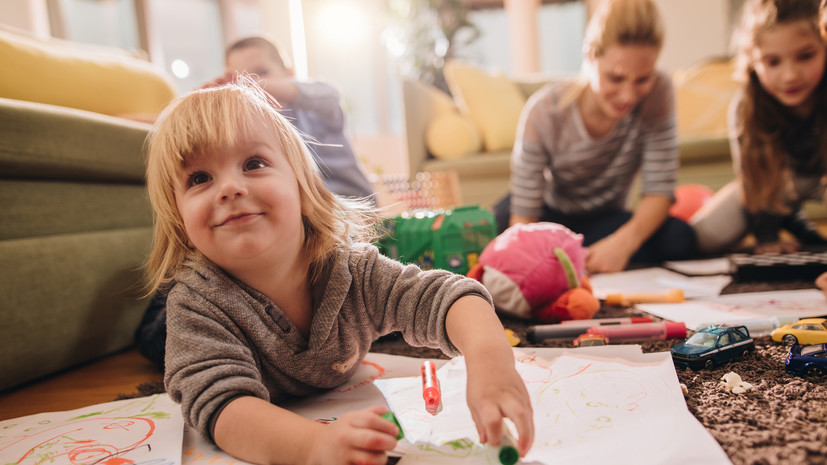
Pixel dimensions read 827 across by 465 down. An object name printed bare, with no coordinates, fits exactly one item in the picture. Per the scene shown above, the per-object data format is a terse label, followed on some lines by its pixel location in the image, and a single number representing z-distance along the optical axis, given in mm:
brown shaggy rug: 375
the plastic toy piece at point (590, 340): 654
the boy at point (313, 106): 1058
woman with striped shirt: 1284
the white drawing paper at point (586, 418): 400
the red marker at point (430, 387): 500
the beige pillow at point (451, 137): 2205
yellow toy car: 620
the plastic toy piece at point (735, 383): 510
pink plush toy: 868
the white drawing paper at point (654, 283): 1010
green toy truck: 965
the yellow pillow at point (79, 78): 1031
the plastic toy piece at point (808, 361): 524
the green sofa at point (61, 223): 758
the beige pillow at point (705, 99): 2307
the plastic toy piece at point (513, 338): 704
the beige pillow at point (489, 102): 2293
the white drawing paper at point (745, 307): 773
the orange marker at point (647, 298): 909
